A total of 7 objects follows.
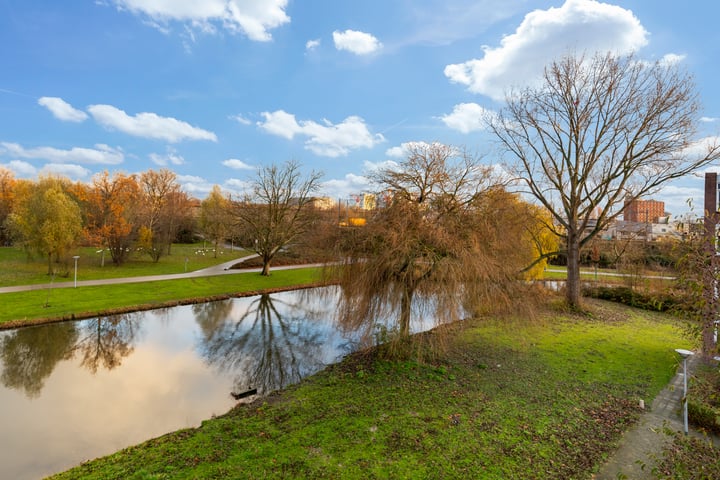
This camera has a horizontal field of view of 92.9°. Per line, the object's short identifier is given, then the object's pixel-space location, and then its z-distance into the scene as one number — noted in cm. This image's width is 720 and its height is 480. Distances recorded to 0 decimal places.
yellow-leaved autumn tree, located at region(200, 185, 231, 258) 3183
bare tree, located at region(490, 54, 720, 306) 1349
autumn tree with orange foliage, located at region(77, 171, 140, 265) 2389
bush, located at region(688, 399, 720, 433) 571
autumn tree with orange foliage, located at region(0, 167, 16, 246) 3547
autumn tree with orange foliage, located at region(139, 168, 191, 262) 2866
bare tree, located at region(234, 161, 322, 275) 2570
